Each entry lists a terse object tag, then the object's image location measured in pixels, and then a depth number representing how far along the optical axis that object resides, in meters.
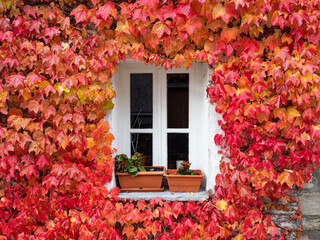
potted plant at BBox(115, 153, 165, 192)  2.94
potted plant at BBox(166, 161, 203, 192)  2.90
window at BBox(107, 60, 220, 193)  3.18
